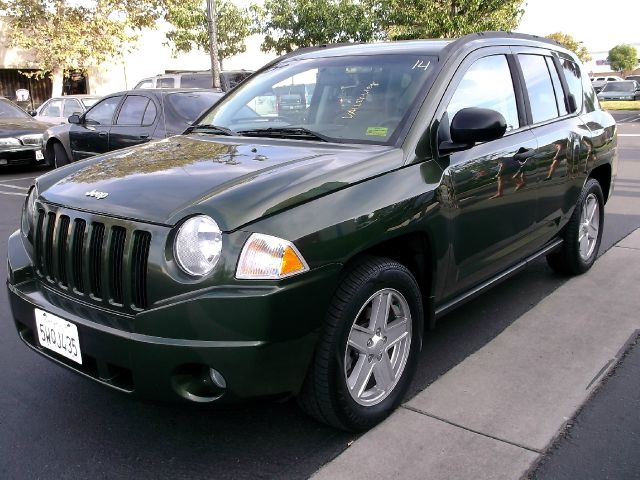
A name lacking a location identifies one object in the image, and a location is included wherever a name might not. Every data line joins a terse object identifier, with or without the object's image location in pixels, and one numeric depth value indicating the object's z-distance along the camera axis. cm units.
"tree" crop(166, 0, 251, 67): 2453
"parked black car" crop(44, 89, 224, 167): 868
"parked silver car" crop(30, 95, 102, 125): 1403
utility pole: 1473
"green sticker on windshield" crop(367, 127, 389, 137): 316
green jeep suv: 234
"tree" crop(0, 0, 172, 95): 2162
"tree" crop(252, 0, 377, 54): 2491
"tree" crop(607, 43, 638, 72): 7688
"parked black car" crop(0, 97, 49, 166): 1183
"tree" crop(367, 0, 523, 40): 2125
